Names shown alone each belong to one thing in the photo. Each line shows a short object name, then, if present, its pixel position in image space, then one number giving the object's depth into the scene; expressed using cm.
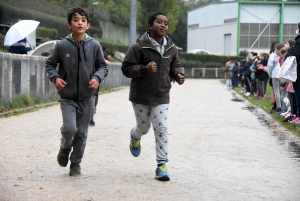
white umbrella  1748
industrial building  6844
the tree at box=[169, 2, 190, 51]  9868
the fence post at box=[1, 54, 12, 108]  1433
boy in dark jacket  706
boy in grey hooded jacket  675
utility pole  3105
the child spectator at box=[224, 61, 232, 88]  3528
